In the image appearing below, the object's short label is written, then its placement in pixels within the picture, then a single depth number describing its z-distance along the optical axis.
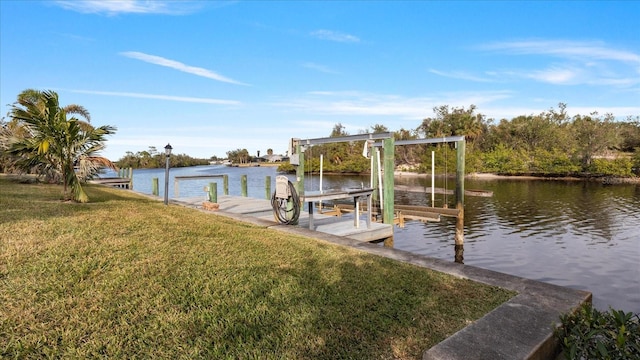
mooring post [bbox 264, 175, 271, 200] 19.82
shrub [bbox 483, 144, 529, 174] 42.84
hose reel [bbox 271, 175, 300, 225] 8.88
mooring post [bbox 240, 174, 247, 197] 20.16
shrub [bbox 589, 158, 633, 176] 35.22
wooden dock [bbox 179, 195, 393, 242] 9.23
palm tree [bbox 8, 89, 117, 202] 9.21
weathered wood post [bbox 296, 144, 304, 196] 10.48
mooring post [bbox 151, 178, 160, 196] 22.07
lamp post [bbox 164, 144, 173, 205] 13.84
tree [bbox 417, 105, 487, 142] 56.22
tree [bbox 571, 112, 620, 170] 40.38
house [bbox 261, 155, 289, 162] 154.39
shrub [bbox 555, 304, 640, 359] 2.44
